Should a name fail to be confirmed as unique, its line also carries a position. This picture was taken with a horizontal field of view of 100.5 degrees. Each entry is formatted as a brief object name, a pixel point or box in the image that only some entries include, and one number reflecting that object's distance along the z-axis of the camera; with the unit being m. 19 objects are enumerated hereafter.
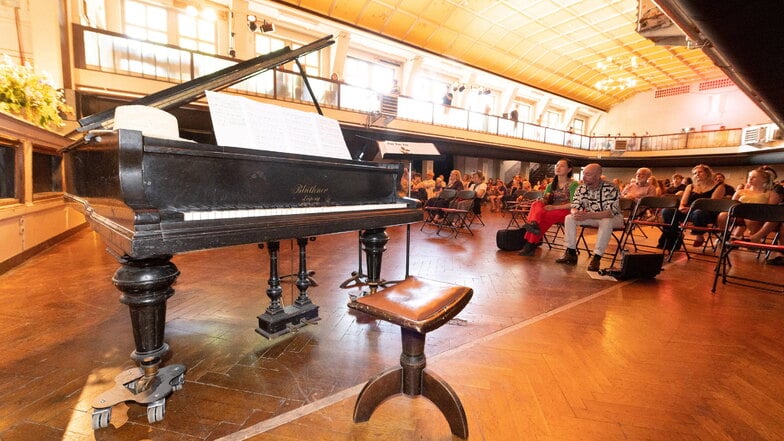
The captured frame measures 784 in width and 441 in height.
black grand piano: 1.19
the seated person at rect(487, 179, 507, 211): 12.09
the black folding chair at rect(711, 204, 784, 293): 3.05
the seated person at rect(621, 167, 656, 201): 5.11
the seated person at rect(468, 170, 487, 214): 8.03
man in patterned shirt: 3.97
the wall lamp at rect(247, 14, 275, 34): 8.70
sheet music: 1.57
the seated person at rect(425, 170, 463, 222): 7.75
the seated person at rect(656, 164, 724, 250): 4.99
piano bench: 1.20
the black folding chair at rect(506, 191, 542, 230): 6.35
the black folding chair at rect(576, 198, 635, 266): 5.00
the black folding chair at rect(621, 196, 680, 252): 4.46
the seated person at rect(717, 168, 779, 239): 4.37
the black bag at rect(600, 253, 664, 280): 3.54
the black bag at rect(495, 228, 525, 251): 4.95
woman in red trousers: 4.67
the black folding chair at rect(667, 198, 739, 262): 4.02
